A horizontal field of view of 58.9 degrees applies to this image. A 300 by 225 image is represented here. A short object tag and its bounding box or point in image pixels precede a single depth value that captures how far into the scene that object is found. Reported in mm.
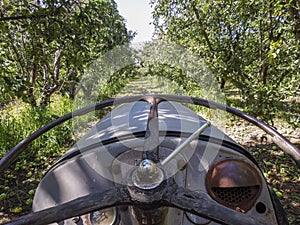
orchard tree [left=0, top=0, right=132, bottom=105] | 2768
